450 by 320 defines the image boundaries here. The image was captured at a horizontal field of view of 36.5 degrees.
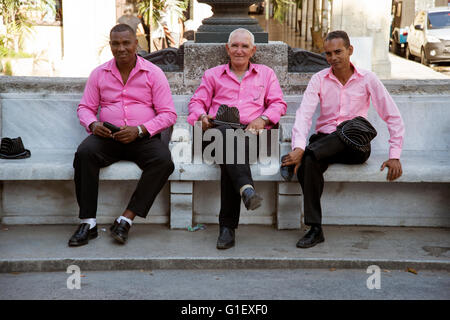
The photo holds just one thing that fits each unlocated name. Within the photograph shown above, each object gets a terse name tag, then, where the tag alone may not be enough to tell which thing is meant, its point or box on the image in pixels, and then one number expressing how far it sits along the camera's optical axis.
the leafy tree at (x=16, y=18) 14.28
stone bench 4.88
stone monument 5.79
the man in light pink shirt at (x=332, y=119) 4.70
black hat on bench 5.12
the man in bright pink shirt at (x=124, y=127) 4.73
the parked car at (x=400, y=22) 26.31
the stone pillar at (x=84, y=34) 15.43
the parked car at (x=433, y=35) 19.08
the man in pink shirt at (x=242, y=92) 5.06
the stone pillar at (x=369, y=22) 15.86
